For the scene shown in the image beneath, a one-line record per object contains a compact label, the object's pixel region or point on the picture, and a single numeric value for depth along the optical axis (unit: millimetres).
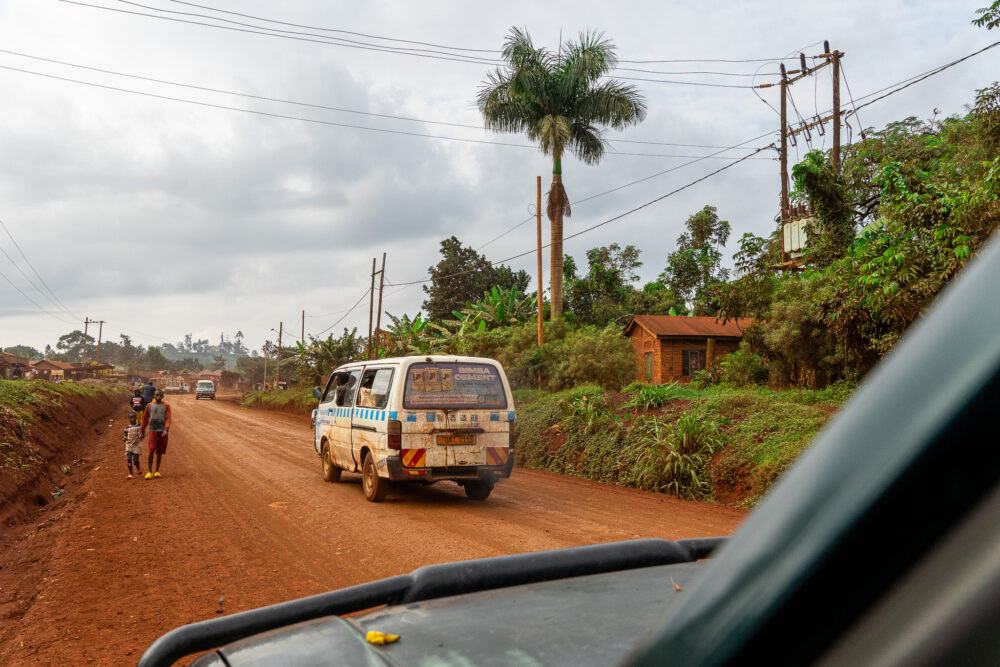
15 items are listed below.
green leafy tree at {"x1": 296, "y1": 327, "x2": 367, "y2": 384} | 42094
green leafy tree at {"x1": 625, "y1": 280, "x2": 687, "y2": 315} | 39591
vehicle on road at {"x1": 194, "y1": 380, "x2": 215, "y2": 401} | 62281
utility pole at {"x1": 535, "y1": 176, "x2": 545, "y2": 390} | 23484
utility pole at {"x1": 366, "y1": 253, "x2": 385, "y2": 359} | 35094
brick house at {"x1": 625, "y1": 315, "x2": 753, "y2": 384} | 32031
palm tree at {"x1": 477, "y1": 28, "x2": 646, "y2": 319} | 26688
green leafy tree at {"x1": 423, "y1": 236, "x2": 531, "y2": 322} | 53844
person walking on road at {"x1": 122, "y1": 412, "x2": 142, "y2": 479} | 12492
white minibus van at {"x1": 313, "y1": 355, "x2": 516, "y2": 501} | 9406
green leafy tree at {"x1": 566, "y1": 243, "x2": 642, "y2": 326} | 37906
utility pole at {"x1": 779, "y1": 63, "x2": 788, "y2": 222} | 27188
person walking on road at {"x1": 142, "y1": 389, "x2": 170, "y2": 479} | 12719
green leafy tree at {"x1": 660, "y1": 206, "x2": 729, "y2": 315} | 40781
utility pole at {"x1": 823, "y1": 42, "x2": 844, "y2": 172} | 24547
